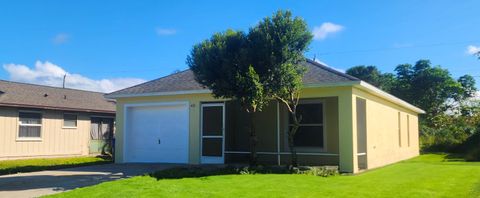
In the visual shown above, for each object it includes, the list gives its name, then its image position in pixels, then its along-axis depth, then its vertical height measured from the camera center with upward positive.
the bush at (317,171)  12.88 -1.09
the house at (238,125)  15.04 +0.29
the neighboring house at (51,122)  21.39 +0.57
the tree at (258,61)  13.08 +2.08
